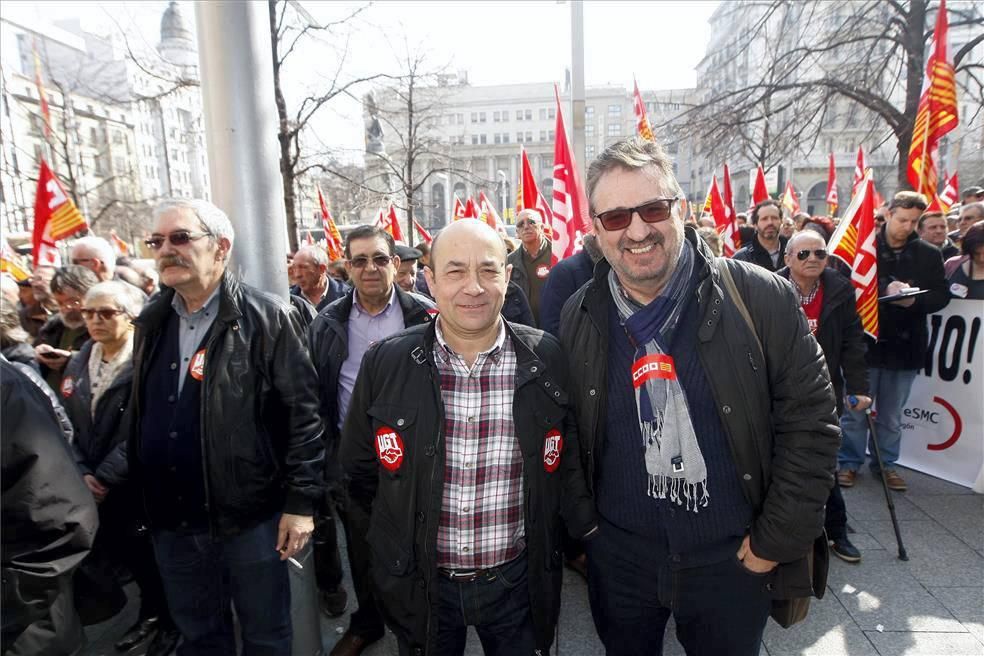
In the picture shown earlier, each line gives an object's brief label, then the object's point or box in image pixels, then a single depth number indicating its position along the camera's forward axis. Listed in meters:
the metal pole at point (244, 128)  2.68
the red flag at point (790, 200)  13.19
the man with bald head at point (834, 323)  3.49
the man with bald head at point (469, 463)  1.94
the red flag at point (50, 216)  7.74
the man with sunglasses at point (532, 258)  6.20
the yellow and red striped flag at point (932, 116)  5.44
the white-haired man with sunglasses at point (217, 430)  2.29
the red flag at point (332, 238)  10.50
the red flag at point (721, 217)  10.00
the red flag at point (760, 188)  10.00
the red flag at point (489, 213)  11.66
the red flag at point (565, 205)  5.91
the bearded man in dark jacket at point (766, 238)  5.36
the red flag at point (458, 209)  10.91
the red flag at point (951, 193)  10.47
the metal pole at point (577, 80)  6.92
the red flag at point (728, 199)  10.71
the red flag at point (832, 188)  13.59
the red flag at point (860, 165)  9.64
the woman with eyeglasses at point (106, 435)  2.66
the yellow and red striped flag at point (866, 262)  4.20
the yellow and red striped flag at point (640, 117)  6.96
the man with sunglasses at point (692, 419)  1.78
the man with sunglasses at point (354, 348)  3.03
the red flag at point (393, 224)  10.91
